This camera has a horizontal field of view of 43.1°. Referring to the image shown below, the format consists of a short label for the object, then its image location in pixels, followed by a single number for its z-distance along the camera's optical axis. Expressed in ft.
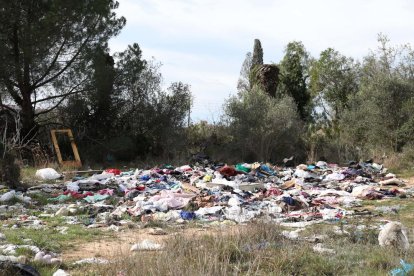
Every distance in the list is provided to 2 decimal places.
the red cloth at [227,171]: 43.12
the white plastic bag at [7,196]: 31.75
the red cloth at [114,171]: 46.49
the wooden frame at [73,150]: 56.86
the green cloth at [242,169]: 45.97
